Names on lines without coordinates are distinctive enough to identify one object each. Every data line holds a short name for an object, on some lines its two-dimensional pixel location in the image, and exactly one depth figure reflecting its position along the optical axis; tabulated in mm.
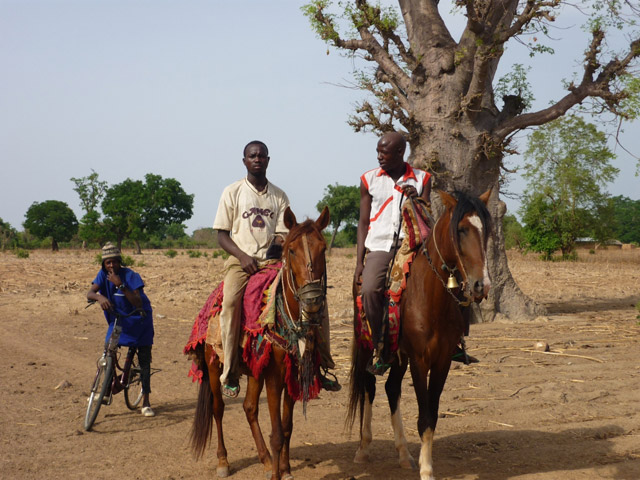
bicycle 7000
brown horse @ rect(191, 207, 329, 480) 4613
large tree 12484
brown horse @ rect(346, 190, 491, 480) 4750
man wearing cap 7578
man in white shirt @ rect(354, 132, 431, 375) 5508
